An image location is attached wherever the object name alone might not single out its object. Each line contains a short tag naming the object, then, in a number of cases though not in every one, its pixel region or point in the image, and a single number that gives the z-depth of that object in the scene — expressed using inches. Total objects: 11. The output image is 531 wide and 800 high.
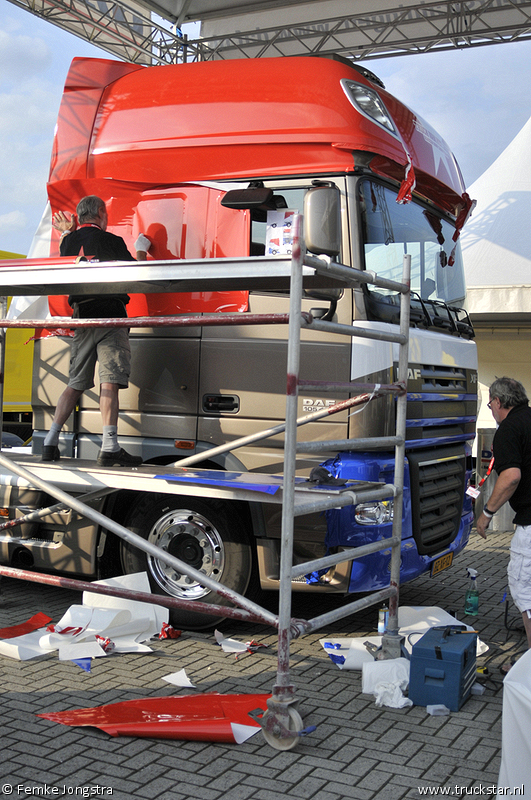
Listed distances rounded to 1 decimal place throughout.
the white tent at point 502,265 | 496.7
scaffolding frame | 133.1
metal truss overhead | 473.7
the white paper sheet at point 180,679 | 158.9
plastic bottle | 214.4
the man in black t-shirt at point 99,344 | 187.6
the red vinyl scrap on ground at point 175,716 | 135.1
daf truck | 180.1
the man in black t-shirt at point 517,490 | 170.1
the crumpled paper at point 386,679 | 154.4
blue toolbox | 148.9
